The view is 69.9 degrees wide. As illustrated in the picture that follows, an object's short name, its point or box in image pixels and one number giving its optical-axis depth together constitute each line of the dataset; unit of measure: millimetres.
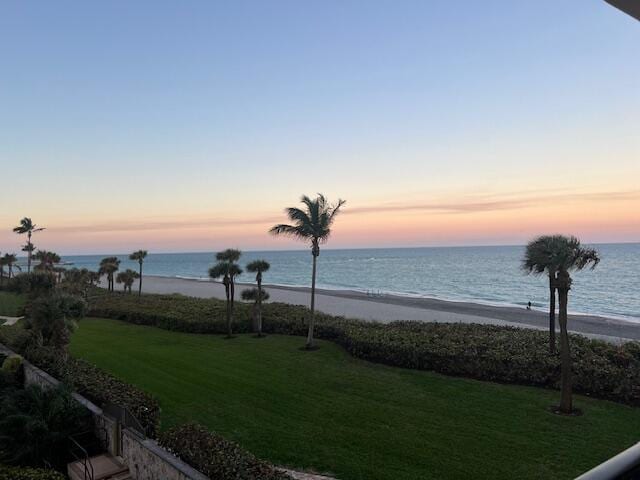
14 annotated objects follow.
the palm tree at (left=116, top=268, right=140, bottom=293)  53812
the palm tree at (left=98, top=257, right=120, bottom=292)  58375
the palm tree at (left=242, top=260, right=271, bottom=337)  25109
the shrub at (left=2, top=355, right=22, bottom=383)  15339
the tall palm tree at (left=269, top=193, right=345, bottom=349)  21516
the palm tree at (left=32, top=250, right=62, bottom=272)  54369
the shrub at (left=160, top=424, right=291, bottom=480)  7312
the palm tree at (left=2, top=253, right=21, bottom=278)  62100
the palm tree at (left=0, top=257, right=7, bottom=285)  59375
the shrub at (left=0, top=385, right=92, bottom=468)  10180
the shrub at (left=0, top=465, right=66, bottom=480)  8406
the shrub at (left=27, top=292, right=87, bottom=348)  15875
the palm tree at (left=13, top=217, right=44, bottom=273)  67938
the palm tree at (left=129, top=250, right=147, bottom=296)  51562
